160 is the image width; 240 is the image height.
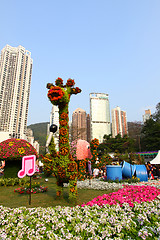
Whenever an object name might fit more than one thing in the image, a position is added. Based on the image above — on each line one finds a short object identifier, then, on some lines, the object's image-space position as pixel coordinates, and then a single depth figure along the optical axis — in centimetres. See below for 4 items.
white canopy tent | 1604
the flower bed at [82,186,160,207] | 448
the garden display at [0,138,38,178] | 971
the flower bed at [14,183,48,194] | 717
